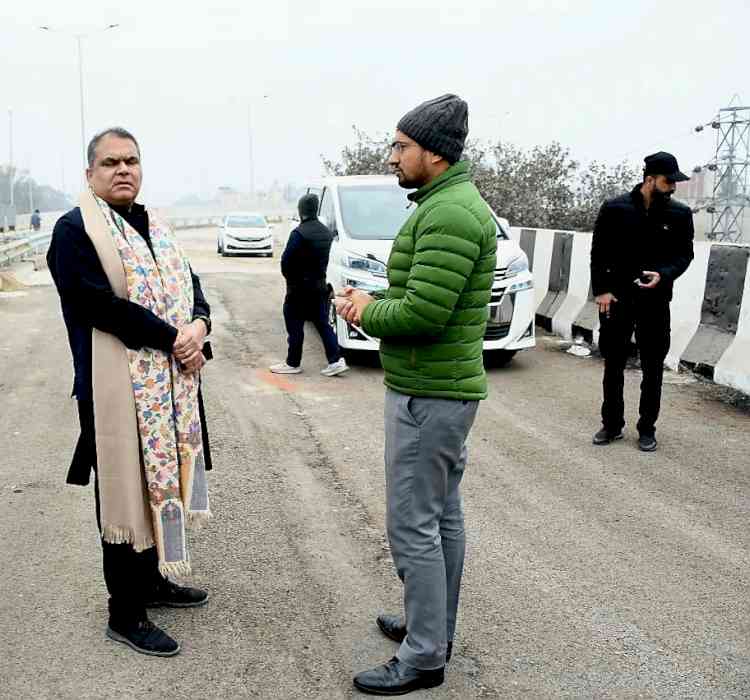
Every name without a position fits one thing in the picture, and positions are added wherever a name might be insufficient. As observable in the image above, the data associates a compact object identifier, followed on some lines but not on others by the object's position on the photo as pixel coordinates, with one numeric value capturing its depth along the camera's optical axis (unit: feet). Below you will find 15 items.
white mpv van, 31.94
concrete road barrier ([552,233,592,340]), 37.96
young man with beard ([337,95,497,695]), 10.71
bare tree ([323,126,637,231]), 65.36
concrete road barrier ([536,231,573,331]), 39.81
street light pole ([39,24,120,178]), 150.61
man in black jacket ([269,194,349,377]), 31.24
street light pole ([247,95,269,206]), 283.65
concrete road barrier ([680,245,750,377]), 29.09
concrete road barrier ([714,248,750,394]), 28.07
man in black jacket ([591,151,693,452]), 22.48
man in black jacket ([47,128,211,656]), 12.13
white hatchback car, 99.25
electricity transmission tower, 134.62
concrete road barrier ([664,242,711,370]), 30.73
